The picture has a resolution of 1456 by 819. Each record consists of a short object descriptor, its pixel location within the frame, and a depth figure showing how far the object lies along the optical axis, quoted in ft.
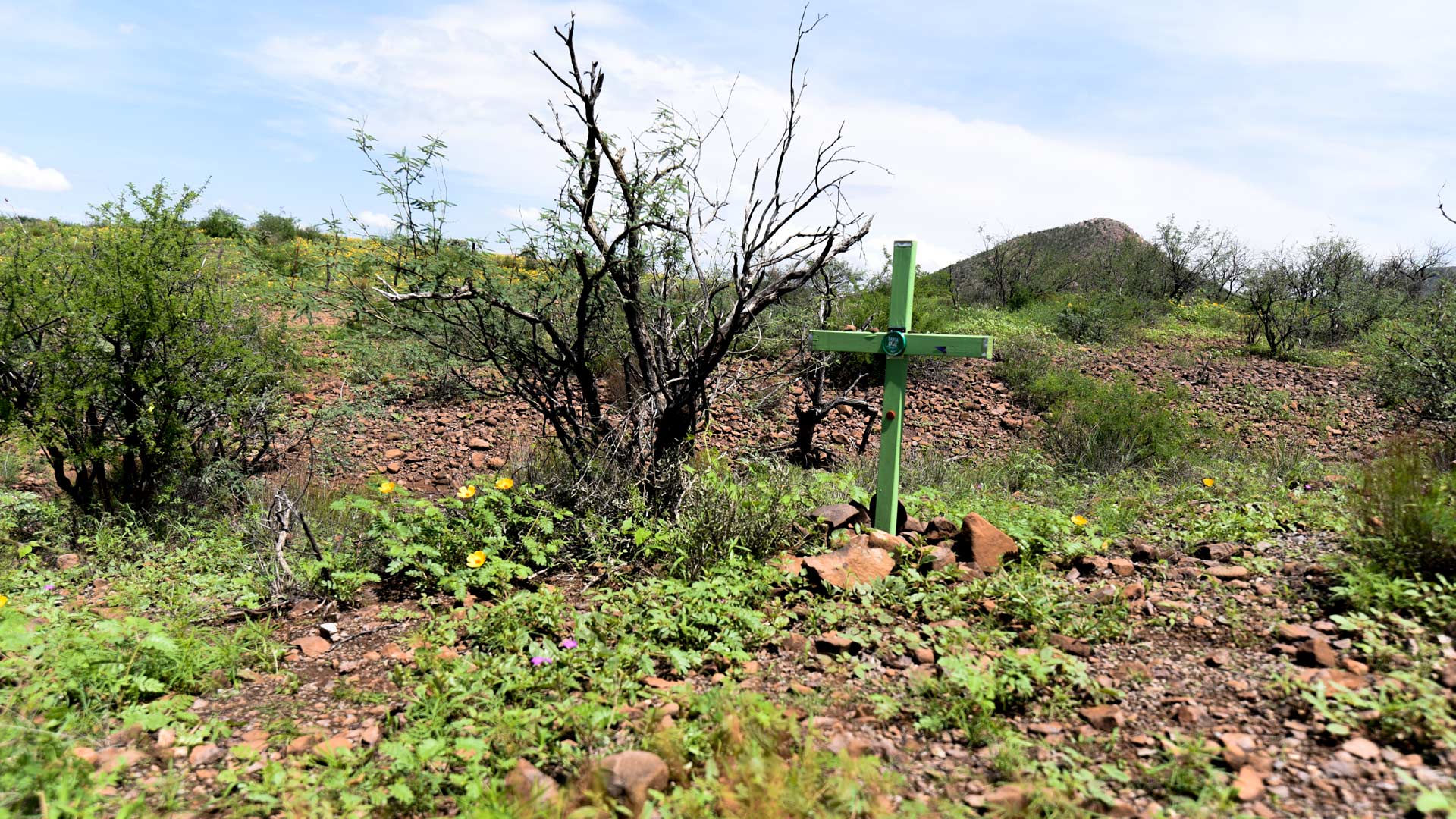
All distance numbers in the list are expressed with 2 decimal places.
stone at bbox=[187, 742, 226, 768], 7.72
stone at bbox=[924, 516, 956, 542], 13.23
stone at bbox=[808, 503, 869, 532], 13.46
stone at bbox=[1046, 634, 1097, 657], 9.21
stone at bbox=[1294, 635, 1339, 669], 8.47
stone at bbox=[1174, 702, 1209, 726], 7.70
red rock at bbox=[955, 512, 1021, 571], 12.03
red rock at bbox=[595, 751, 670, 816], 6.66
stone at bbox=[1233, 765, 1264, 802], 6.59
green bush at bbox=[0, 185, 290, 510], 16.07
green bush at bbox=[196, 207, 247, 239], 38.42
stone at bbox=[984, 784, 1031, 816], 6.45
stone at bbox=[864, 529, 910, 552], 12.38
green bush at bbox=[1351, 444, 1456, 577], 9.82
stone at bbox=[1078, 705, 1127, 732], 7.75
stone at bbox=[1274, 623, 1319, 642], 9.07
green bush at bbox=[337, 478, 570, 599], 11.80
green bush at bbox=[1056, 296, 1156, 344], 38.11
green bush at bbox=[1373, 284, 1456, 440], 24.38
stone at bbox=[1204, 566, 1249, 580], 11.09
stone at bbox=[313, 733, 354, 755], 7.62
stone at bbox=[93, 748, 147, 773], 7.33
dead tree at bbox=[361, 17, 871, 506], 13.42
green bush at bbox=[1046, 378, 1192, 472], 22.70
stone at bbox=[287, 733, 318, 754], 7.88
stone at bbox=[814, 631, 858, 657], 9.51
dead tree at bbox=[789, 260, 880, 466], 19.60
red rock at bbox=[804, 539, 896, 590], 11.18
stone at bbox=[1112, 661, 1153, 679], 8.64
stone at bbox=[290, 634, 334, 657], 10.30
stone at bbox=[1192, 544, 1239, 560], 12.01
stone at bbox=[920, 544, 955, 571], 11.84
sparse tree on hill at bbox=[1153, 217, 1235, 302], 53.11
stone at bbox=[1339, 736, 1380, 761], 6.97
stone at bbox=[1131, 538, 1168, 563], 12.22
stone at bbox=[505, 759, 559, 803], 6.77
